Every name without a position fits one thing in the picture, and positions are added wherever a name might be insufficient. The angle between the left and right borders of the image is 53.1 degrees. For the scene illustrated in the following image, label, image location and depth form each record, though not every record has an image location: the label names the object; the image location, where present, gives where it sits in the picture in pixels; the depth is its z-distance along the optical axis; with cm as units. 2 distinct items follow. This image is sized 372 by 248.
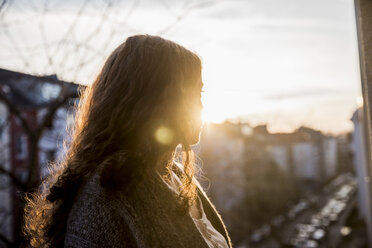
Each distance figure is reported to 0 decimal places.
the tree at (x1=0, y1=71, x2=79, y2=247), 312
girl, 119
